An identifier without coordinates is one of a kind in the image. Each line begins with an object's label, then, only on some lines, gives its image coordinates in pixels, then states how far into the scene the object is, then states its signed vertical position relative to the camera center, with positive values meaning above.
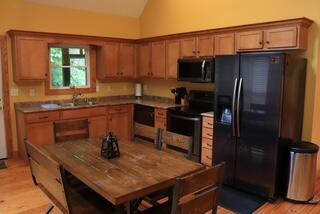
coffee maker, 5.31 -0.31
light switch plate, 4.80 -0.29
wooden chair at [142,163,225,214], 1.63 -0.70
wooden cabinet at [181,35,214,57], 4.51 +0.50
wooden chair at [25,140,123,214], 1.89 -0.85
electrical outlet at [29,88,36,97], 4.99 -0.30
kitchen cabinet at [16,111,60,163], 4.46 -0.83
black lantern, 2.47 -0.63
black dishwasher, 5.31 -0.74
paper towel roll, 6.22 -0.29
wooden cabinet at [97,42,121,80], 5.54 +0.30
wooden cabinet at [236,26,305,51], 3.54 +0.50
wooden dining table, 1.86 -0.72
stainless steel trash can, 3.26 -1.10
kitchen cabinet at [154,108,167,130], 5.01 -0.75
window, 5.31 +0.16
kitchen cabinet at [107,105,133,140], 5.46 -0.87
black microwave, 4.38 +0.11
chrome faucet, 5.42 -0.42
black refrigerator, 3.23 -0.45
